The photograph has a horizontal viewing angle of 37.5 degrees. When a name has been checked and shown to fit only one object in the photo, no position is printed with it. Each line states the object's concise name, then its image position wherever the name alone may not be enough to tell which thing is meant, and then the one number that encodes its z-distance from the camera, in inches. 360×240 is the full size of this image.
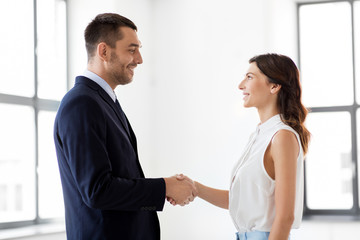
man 78.5
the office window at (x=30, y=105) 157.0
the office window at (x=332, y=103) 196.1
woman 85.4
